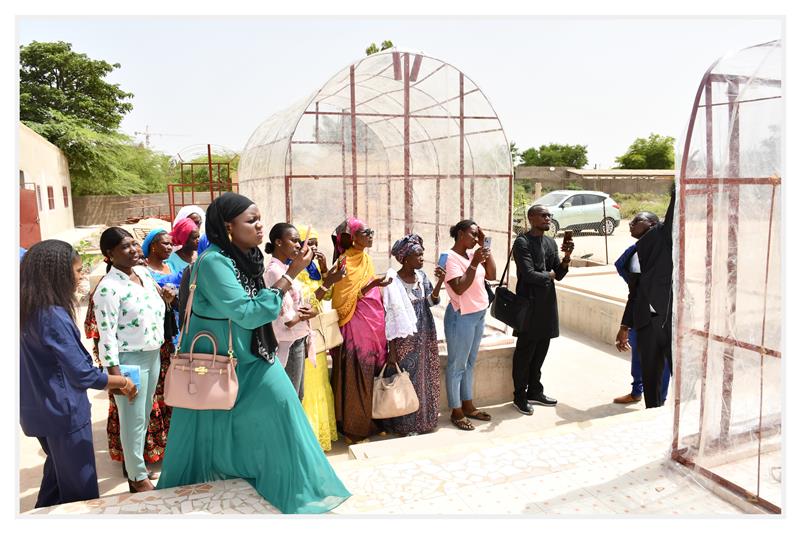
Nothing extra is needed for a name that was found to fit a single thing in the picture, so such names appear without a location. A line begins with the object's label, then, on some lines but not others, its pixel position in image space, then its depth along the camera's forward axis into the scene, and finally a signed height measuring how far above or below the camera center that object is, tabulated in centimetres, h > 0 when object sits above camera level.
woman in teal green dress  239 -84
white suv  1733 +13
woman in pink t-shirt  423 -69
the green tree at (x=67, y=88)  2491 +587
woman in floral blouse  289 -54
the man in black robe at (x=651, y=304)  393 -63
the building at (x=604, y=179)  2895 +179
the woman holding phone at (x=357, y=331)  396 -78
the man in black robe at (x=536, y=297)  443 -64
